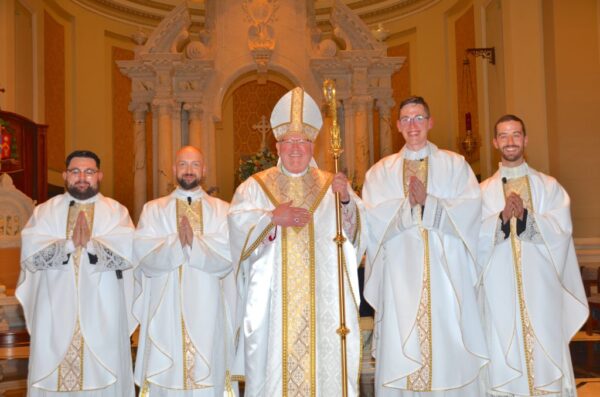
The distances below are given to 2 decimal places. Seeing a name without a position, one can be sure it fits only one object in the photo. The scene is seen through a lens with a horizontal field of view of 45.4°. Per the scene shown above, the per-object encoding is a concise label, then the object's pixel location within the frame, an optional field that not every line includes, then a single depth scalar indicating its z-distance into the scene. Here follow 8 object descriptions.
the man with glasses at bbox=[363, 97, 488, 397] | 5.07
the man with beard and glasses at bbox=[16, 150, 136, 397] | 5.66
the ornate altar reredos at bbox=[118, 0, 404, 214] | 12.32
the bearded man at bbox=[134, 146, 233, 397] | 5.83
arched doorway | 14.03
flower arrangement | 10.08
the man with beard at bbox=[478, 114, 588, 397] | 5.37
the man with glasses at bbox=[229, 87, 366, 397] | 4.99
